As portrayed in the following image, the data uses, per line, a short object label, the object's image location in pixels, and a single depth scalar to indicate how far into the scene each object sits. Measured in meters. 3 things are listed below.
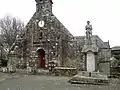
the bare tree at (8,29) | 34.03
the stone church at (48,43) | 21.30
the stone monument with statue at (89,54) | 14.04
